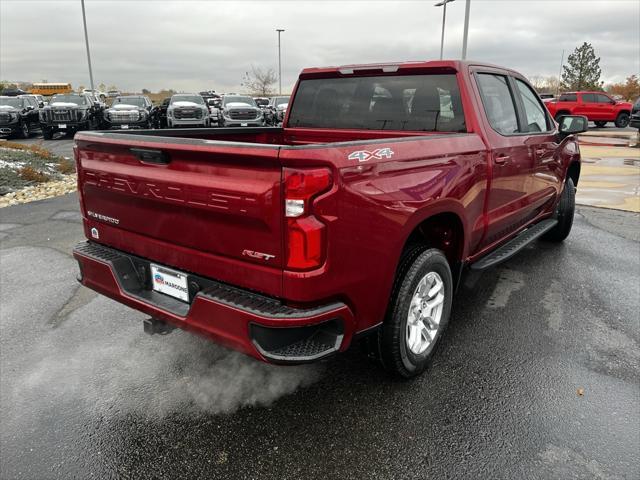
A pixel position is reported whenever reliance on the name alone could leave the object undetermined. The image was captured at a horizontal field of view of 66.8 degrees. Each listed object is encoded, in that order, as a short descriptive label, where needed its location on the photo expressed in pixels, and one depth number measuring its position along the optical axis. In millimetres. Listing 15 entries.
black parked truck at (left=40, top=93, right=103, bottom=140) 19828
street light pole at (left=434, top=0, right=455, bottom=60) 27844
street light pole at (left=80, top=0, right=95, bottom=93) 31734
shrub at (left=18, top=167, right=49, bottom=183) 9797
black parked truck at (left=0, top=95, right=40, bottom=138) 20297
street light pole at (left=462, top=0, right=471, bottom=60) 20453
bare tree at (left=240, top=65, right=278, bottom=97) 75188
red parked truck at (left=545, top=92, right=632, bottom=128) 25767
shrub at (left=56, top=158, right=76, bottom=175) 11011
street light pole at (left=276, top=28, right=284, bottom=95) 53725
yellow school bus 54188
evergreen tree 60938
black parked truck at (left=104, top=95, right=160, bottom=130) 20094
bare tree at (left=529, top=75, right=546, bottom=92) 70400
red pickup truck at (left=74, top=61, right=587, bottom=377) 2186
